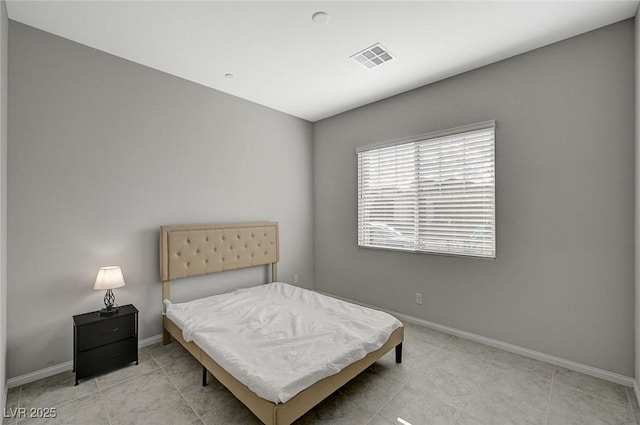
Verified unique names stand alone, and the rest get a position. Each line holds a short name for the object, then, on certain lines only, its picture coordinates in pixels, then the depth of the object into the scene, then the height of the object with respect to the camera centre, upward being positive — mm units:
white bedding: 1770 -1000
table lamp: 2469 -613
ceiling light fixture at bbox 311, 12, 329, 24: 2197 +1497
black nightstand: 2297 -1098
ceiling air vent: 2657 +1488
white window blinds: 2971 +193
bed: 1692 -872
